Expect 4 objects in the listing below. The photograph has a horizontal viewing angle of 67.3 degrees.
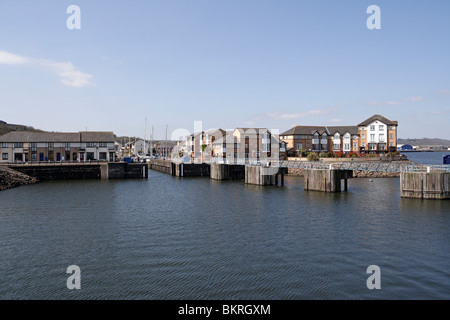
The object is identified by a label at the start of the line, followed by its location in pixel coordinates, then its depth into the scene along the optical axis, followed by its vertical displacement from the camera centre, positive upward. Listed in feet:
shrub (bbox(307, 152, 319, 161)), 279.16 -1.18
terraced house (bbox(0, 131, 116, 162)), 263.49 +9.34
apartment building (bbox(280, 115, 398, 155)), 332.80 +17.57
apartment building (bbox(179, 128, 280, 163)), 315.37 +10.62
